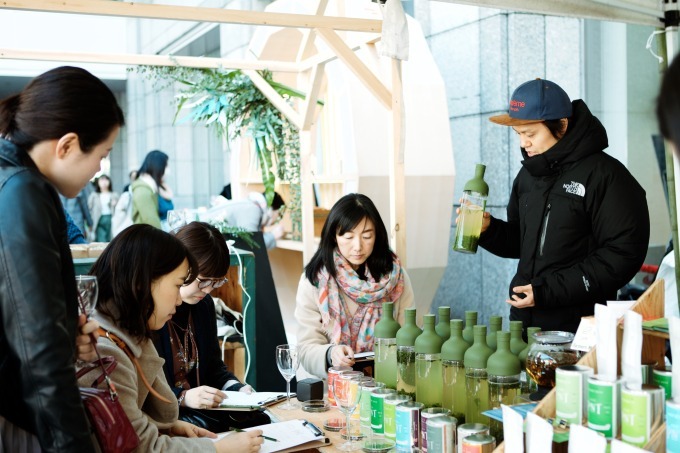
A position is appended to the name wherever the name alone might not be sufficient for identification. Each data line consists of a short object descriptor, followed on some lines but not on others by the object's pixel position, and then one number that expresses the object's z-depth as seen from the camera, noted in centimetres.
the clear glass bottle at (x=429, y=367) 214
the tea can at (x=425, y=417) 194
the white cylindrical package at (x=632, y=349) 157
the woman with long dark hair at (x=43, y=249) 156
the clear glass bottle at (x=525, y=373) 199
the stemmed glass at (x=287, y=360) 255
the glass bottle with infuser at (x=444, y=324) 224
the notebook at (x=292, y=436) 217
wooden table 234
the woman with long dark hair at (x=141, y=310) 201
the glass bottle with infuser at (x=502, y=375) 191
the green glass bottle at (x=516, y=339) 205
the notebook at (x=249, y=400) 254
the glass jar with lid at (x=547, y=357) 192
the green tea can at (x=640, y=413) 149
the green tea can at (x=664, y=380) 165
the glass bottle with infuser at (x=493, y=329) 207
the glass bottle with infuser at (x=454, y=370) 204
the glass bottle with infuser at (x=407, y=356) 228
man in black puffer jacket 284
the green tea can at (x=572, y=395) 158
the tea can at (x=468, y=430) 179
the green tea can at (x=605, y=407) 154
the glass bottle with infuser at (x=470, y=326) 215
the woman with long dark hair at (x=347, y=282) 316
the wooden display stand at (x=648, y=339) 163
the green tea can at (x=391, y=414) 209
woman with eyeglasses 263
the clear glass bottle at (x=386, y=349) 238
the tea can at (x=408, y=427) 200
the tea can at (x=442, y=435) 187
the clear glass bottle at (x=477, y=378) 197
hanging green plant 549
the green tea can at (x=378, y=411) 215
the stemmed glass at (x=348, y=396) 216
